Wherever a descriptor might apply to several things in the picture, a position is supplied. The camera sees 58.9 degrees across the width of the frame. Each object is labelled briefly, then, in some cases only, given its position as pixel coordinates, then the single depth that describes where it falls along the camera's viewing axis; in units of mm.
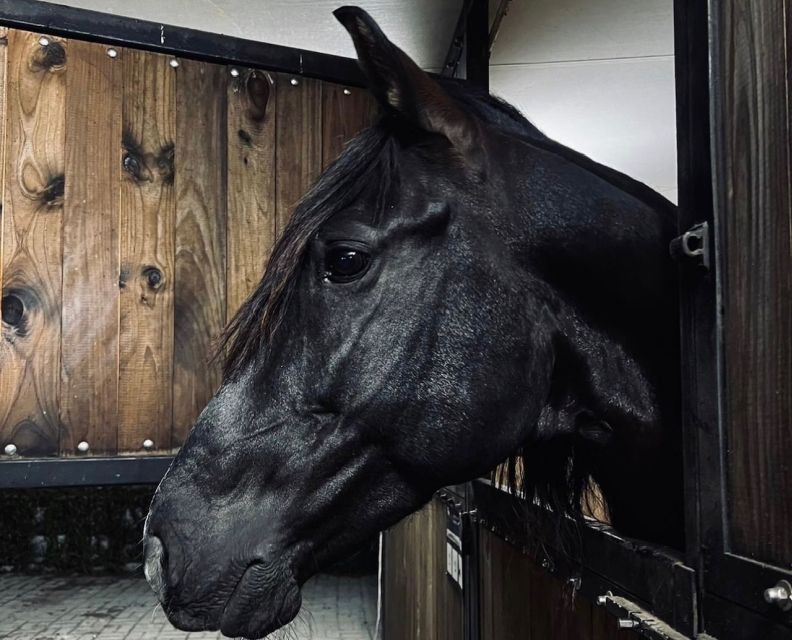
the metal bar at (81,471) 1899
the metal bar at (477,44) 2215
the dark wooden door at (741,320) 770
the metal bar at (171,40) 2029
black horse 1099
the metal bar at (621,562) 926
